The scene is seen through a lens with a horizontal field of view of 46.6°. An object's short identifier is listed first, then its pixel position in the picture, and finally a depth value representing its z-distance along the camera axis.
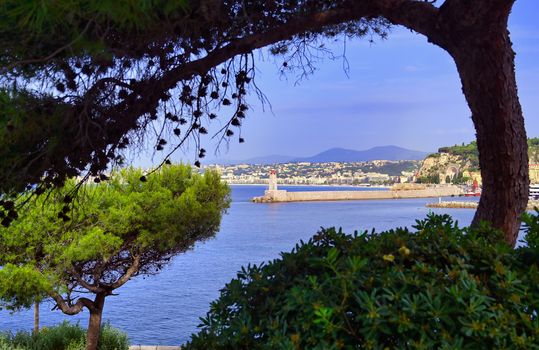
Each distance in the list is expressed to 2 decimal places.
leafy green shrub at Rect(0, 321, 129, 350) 9.15
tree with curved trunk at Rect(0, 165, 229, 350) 8.59
